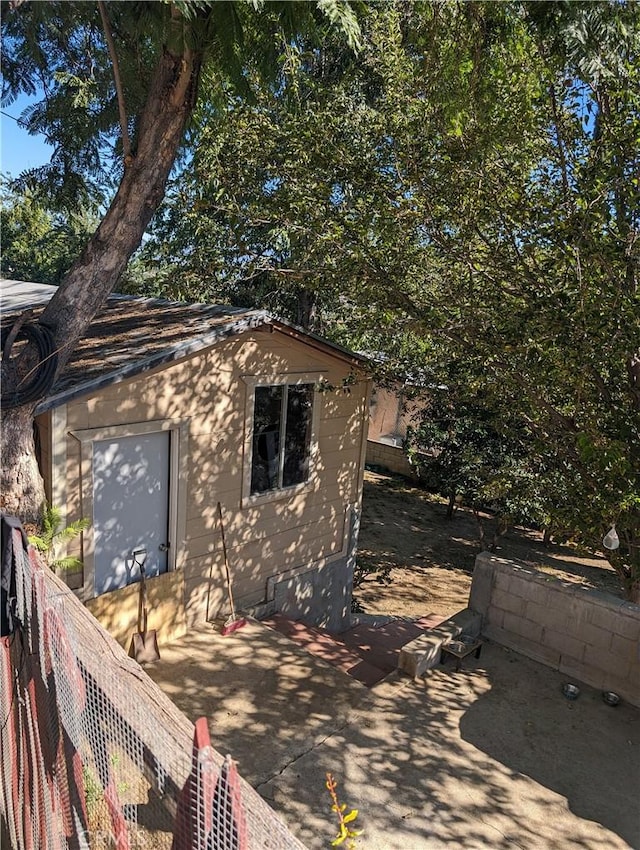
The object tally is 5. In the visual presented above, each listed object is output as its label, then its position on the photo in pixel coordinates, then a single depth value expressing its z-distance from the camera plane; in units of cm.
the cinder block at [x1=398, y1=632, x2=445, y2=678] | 644
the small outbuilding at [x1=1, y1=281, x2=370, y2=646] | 628
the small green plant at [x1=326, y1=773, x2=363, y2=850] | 232
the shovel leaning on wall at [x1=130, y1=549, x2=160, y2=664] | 668
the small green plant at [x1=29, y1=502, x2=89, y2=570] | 549
